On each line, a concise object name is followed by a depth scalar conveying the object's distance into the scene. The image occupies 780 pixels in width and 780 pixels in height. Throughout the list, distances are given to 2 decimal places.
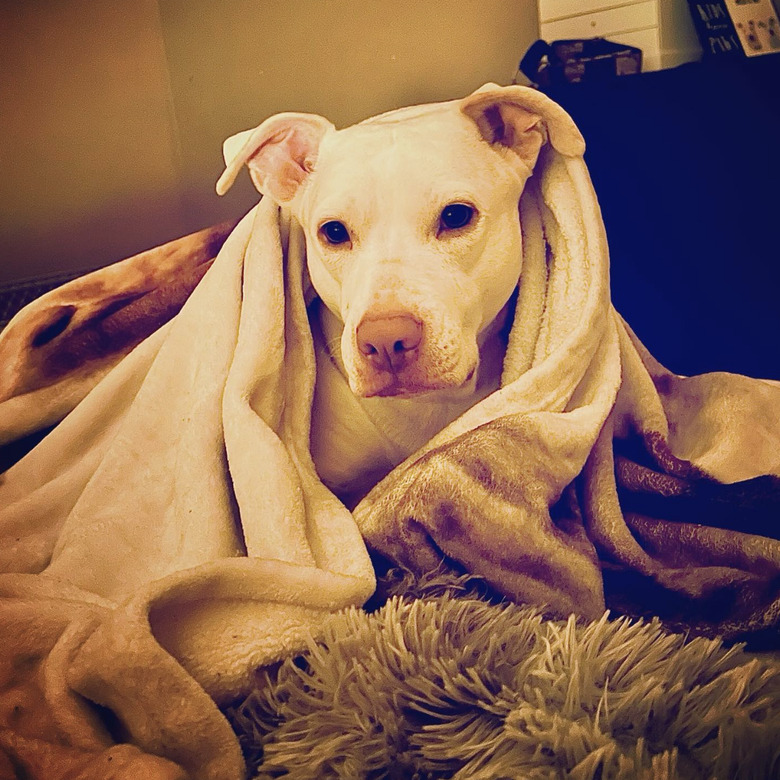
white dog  0.88
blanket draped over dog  0.75
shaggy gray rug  0.65
